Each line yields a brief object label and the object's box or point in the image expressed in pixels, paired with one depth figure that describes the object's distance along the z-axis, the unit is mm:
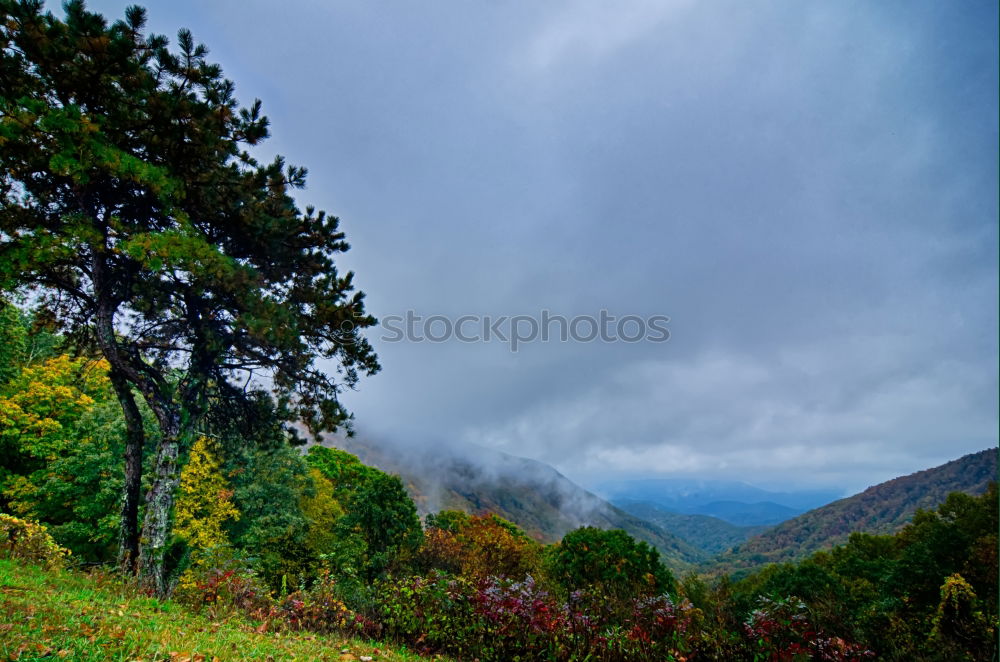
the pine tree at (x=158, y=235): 7285
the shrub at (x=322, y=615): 7230
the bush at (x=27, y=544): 8391
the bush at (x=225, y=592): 6945
